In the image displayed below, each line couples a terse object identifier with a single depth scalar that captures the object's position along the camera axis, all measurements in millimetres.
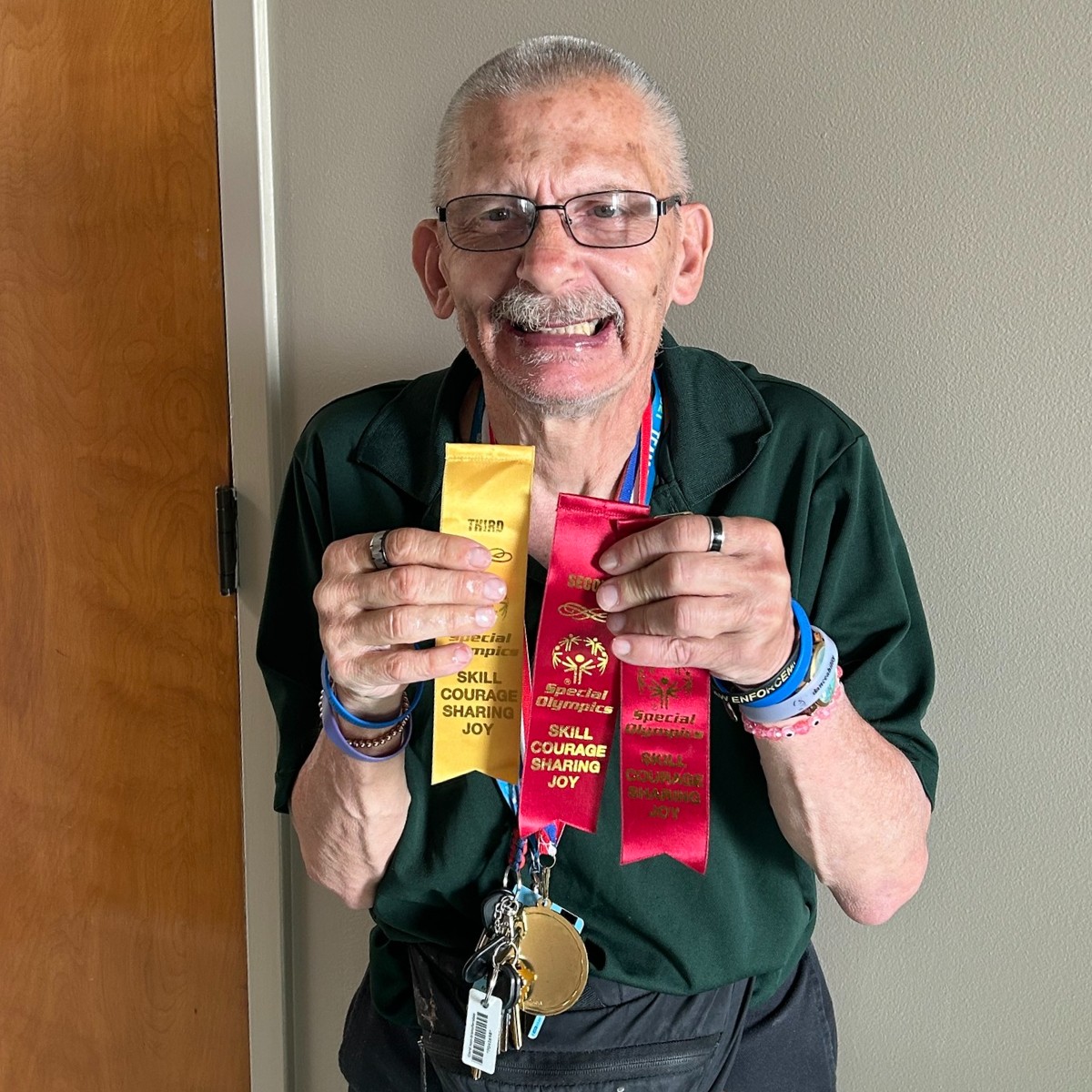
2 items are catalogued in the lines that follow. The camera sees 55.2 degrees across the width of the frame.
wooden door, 1366
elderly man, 889
